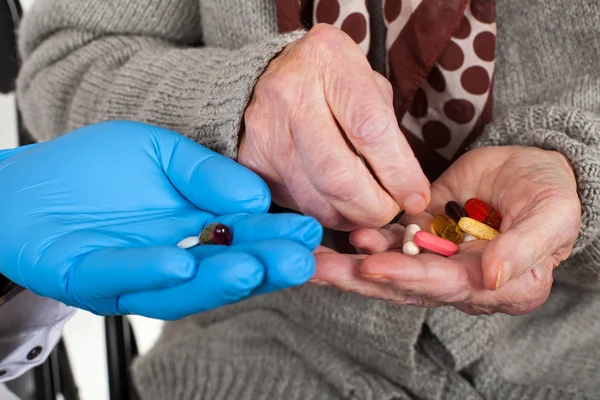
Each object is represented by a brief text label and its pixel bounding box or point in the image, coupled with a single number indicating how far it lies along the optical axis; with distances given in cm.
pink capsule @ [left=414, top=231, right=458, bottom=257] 51
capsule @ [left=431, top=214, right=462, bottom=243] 56
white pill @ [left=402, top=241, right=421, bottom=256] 51
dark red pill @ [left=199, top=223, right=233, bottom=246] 46
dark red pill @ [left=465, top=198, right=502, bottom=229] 55
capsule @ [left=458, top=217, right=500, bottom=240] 53
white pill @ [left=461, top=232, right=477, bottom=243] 55
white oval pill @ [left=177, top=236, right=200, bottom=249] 47
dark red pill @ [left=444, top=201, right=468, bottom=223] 57
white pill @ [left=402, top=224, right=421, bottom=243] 54
